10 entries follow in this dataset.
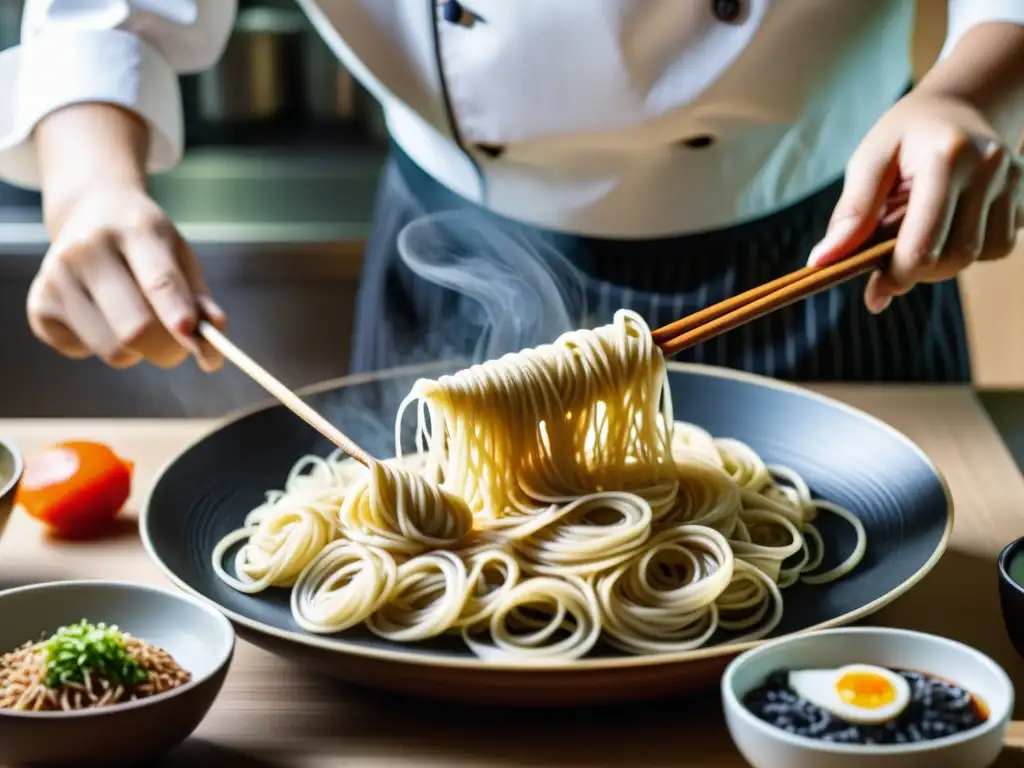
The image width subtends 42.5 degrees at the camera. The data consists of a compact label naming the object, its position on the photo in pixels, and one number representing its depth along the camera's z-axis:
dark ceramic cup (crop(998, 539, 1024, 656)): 1.29
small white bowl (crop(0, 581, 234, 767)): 1.08
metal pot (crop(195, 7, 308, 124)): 4.02
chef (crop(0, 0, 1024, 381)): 1.65
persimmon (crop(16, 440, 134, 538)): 1.67
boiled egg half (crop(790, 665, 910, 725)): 1.06
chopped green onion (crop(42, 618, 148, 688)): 1.13
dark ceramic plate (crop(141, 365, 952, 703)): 1.19
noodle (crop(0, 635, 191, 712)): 1.12
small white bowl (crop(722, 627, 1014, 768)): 1.00
